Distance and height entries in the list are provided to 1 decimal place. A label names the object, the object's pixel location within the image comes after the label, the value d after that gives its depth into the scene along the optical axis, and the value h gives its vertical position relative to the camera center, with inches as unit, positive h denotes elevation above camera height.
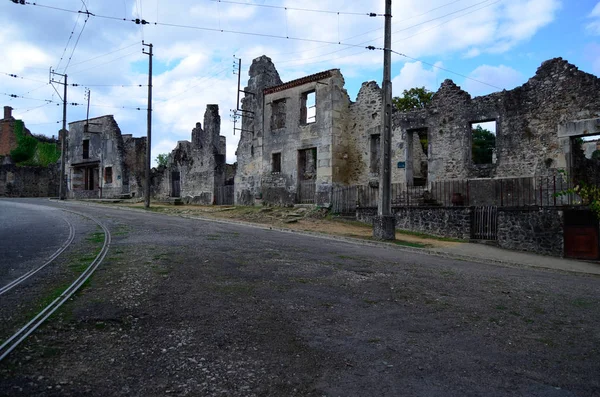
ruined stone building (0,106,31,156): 2293.3 +281.5
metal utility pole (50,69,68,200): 1499.8 +213.4
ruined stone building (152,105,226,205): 1347.2 +81.0
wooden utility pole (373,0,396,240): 653.9 +75.0
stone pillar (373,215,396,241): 648.4 -46.5
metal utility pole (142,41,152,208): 1123.3 +150.4
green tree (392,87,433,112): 1350.9 +291.1
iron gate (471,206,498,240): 676.1 -41.3
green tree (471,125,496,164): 1688.0 +188.2
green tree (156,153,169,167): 3257.9 +252.6
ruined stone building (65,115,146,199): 1676.9 +123.7
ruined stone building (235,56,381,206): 1000.9 +136.8
